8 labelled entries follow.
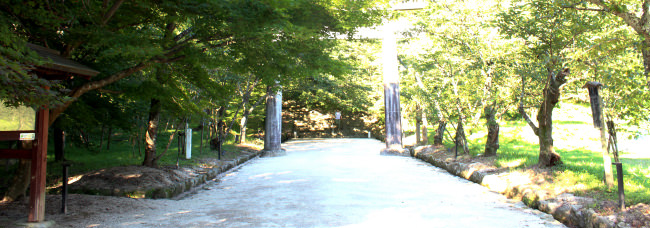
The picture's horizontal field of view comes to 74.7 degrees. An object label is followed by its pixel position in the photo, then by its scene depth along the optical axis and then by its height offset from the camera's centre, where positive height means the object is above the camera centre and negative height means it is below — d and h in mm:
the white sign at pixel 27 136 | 5176 +62
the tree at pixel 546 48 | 7473 +1661
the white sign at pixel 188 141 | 12193 -58
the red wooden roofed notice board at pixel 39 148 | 5152 -90
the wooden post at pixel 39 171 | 5148 -367
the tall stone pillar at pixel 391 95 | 17938 +1759
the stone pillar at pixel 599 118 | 6332 +240
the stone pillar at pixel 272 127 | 18734 +486
